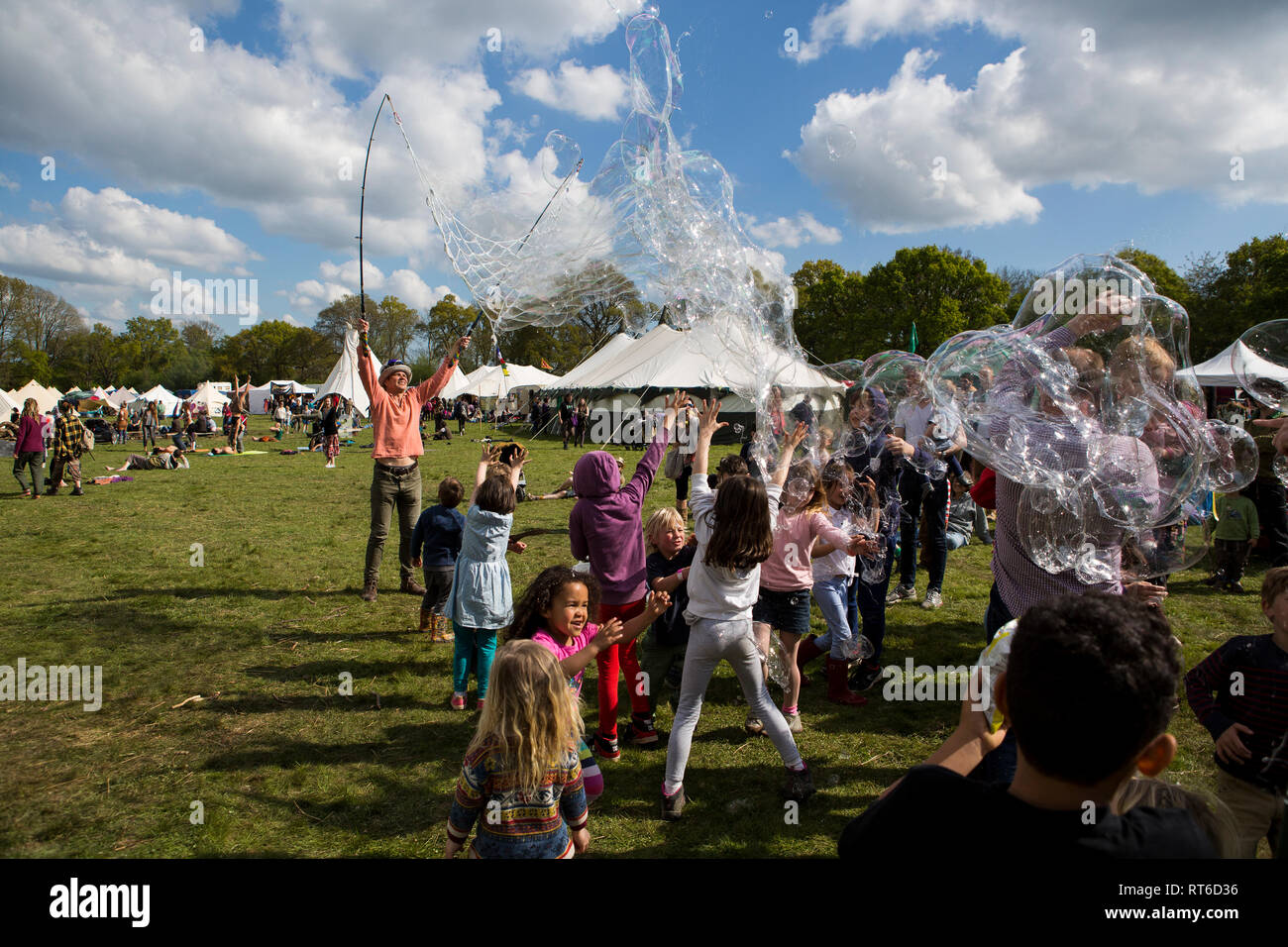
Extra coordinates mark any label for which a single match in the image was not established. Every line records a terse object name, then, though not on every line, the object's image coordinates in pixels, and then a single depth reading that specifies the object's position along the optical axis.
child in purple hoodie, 4.50
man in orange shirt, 6.95
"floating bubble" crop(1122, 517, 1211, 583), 3.16
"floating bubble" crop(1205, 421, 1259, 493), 3.70
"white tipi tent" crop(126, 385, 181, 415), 41.26
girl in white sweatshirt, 3.60
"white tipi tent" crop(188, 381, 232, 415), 44.38
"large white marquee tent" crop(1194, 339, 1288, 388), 19.88
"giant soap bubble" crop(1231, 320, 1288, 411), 4.88
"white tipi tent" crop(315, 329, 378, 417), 32.75
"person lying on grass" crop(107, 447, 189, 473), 19.75
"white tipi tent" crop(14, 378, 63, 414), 33.77
